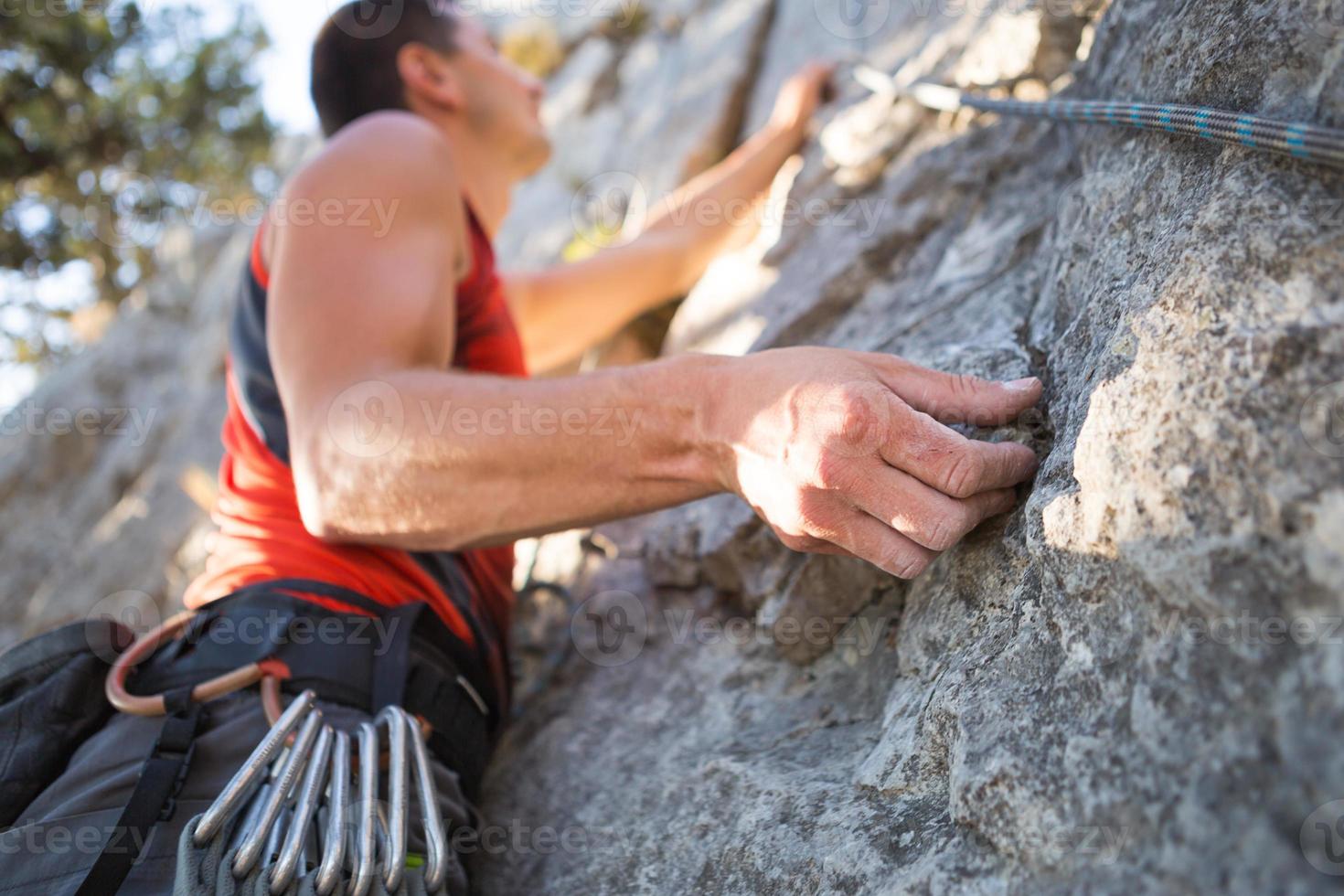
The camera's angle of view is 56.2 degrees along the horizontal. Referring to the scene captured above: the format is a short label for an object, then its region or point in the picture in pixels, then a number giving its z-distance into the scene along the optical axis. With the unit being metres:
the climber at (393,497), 0.47
